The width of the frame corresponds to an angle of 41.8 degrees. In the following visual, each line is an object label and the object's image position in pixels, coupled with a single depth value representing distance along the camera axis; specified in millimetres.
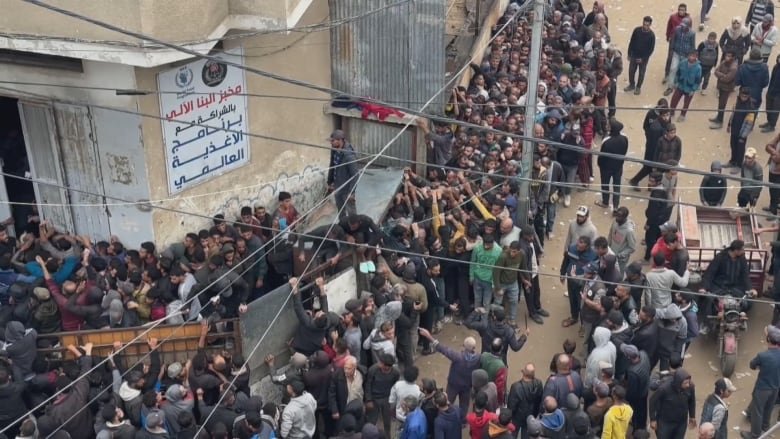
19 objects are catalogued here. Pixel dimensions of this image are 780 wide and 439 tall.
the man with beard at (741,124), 14797
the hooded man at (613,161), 13656
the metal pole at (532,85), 11609
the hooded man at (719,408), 9234
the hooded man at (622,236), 11930
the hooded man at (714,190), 13367
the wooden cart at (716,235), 11969
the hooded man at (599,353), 9906
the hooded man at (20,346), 9508
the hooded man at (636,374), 9719
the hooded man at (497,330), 10211
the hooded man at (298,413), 9156
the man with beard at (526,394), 9656
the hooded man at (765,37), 16609
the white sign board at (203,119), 11508
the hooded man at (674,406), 9383
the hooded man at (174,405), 9117
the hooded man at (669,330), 10297
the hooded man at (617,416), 9062
